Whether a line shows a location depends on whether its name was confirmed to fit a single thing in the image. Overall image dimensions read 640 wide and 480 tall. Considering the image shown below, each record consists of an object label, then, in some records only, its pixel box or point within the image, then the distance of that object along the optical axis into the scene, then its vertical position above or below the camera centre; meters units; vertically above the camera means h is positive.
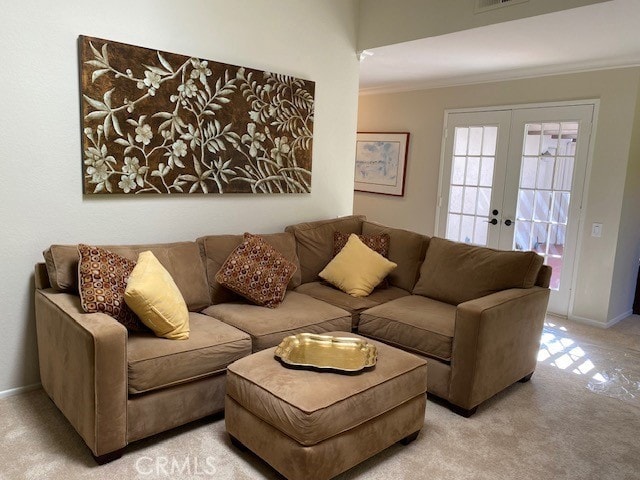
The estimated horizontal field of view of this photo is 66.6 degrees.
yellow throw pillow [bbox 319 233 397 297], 3.47 -0.66
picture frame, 5.84 +0.20
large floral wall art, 2.82 +0.29
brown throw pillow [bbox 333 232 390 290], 3.71 -0.50
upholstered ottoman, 1.92 -0.98
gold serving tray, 2.21 -0.84
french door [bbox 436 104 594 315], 4.48 +0.06
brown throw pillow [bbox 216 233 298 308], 3.01 -0.63
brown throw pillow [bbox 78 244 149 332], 2.32 -0.59
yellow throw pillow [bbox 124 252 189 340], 2.32 -0.65
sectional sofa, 2.13 -0.84
